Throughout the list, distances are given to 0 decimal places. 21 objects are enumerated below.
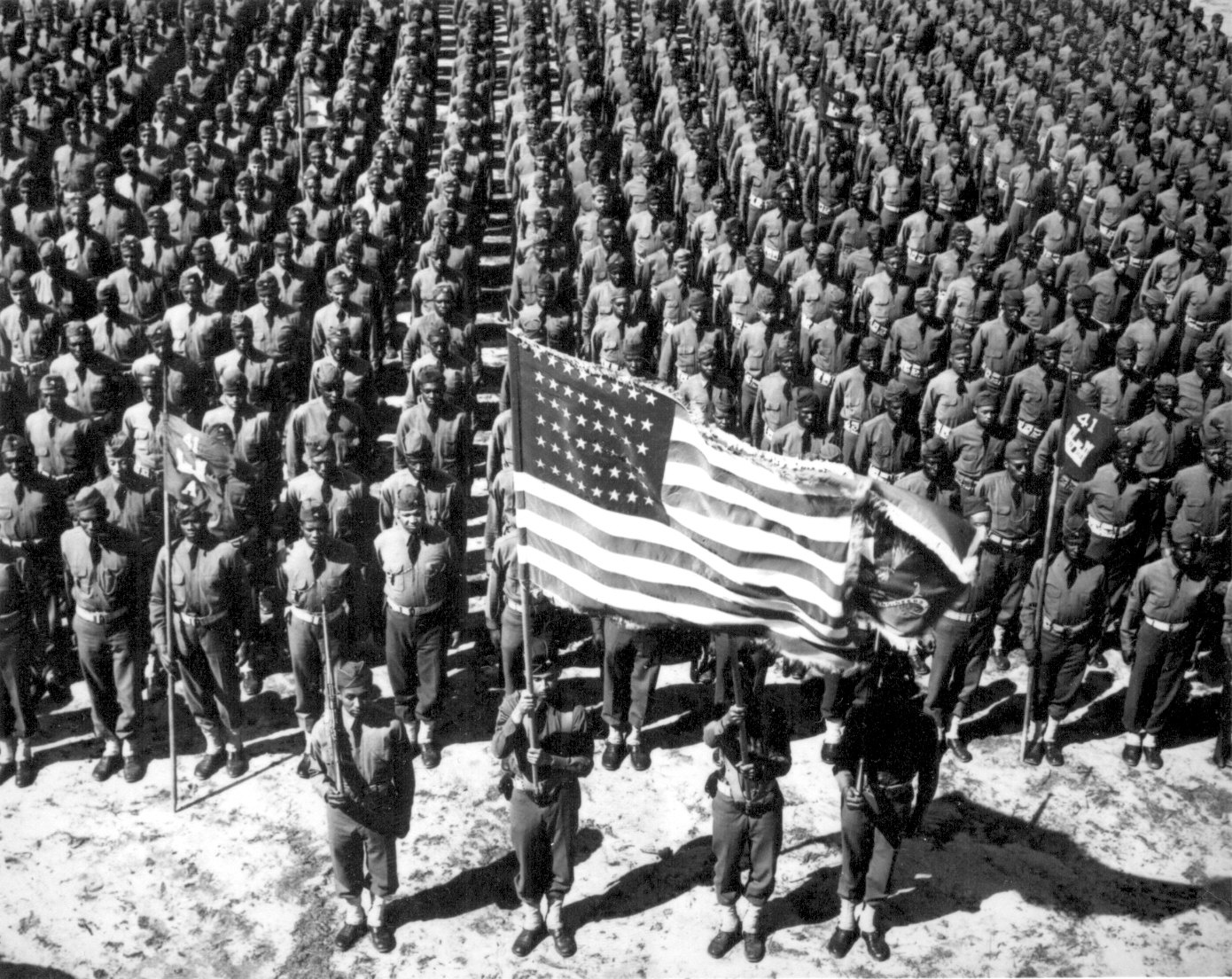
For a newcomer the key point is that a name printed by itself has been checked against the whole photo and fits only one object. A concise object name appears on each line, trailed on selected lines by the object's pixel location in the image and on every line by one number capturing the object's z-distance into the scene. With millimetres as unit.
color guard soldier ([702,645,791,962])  8461
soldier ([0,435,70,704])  10781
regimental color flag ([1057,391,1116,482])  9375
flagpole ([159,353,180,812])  9867
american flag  6605
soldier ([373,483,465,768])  10234
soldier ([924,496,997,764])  10492
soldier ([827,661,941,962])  8406
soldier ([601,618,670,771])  10430
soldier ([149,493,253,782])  10102
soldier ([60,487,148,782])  10141
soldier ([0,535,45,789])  10172
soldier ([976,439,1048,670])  10883
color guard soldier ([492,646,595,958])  8484
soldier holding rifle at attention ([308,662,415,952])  8469
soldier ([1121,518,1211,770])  10289
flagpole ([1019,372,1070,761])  9516
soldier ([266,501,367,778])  10117
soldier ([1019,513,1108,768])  10398
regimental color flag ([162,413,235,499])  10094
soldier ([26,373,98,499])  11703
